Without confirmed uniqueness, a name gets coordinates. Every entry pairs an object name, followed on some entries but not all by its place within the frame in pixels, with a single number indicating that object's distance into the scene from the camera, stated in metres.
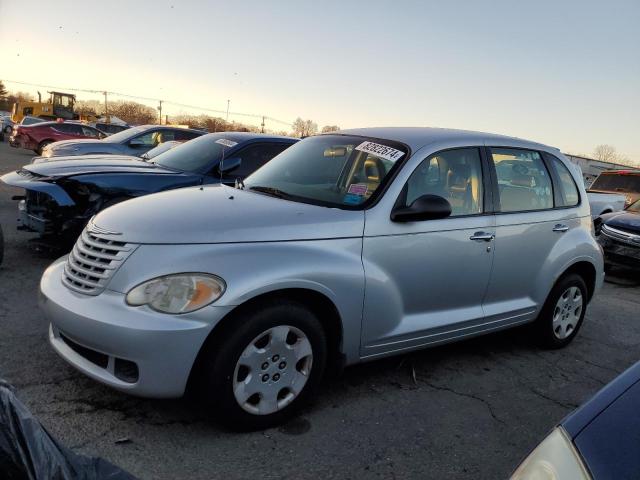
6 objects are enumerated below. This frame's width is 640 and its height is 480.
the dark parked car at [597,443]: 1.37
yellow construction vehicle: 36.44
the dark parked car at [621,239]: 8.28
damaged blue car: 5.52
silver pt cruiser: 2.72
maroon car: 21.25
